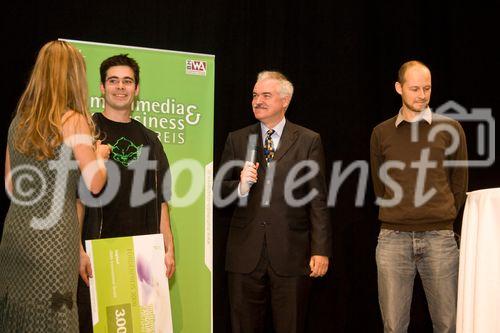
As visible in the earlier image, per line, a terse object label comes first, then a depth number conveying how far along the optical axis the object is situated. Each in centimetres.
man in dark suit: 325
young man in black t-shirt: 315
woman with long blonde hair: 193
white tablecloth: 249
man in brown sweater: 316
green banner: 357
